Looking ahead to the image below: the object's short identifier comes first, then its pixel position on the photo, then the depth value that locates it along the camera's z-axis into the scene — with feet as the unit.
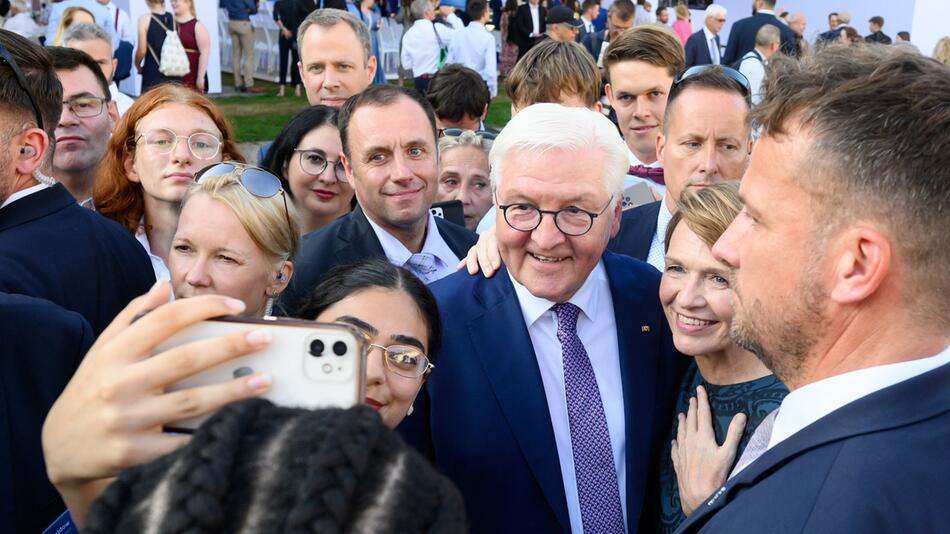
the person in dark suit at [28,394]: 5.74
